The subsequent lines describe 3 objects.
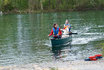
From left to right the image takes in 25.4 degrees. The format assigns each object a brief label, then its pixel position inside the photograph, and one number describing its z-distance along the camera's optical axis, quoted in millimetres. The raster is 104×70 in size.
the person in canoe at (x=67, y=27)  31270
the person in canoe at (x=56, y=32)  26002
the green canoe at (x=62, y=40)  25875
